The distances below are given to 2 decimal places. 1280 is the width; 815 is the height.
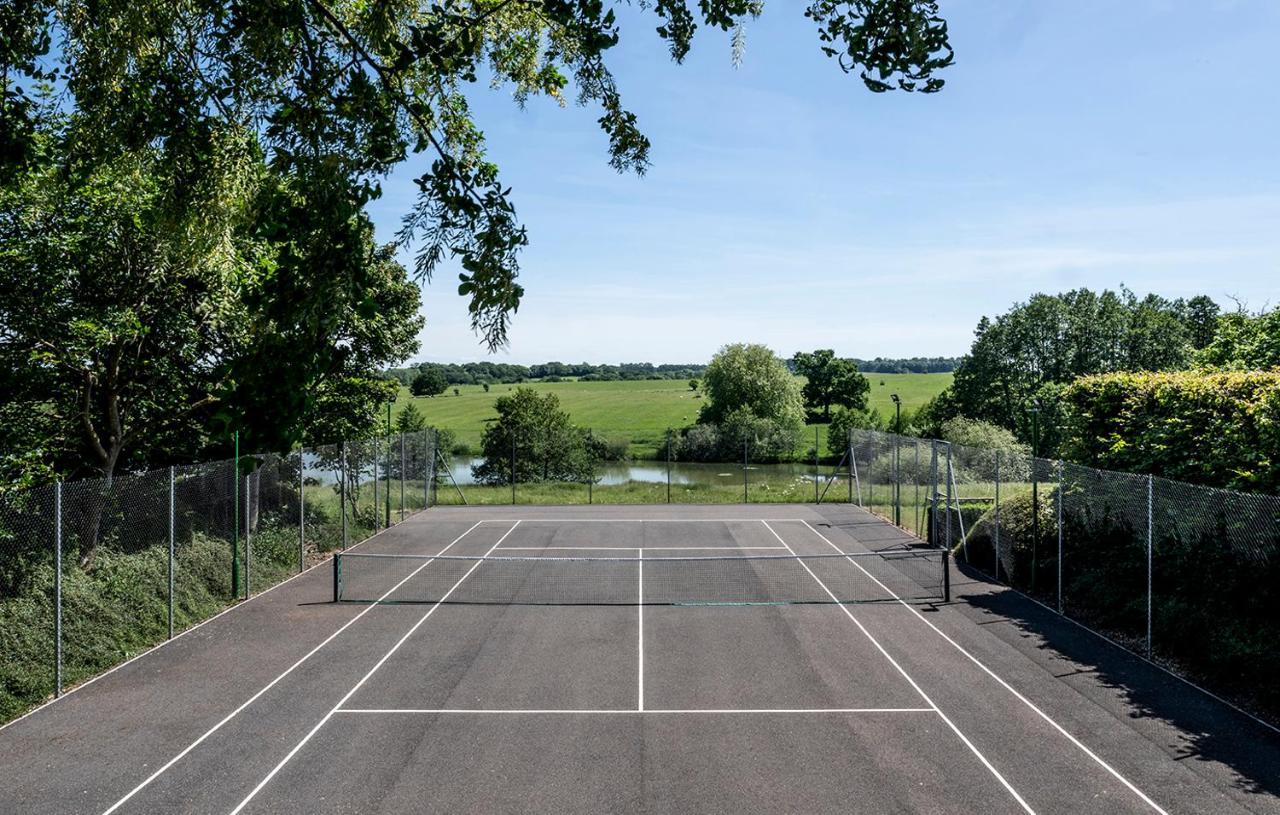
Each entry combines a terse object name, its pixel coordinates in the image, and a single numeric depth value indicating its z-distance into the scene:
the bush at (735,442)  56.03
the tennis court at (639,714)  8.71
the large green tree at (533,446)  41.25
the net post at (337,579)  16.89
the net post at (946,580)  17.12
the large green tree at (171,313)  5.41
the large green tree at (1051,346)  63.50
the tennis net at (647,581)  17.55
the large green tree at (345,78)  5.77
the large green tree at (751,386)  82.69
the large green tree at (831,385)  104.69
